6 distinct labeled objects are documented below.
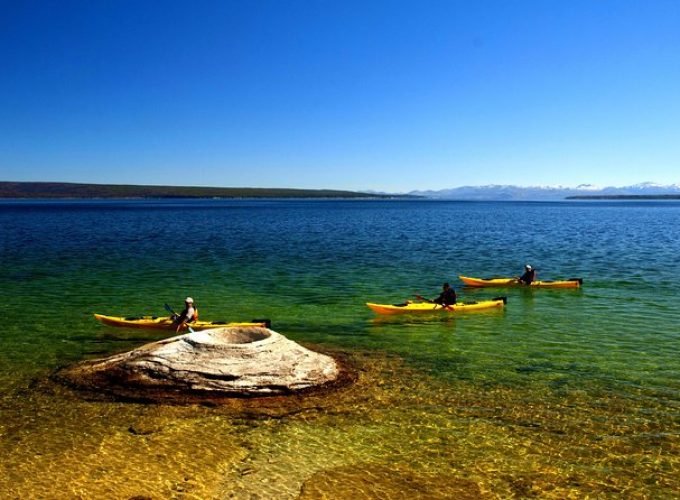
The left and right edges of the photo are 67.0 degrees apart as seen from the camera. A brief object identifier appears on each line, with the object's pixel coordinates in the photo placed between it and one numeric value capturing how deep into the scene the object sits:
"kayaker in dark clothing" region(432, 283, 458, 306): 27.98
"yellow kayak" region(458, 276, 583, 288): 35.50
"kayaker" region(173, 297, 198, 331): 23.44
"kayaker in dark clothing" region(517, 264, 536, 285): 36.06
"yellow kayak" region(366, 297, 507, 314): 27.38
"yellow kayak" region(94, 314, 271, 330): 23.14
